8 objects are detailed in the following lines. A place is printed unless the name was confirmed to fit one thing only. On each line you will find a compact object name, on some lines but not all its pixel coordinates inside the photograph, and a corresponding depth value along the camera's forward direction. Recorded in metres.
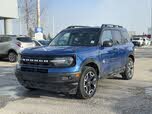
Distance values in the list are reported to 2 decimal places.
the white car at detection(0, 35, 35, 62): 11.21
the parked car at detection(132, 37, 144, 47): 29.60
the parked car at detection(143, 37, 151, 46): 32.63
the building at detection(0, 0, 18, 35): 18.36
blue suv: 4.49
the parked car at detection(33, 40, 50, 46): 12.00
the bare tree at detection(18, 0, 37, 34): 27.40
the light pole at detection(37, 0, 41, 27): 13.77
